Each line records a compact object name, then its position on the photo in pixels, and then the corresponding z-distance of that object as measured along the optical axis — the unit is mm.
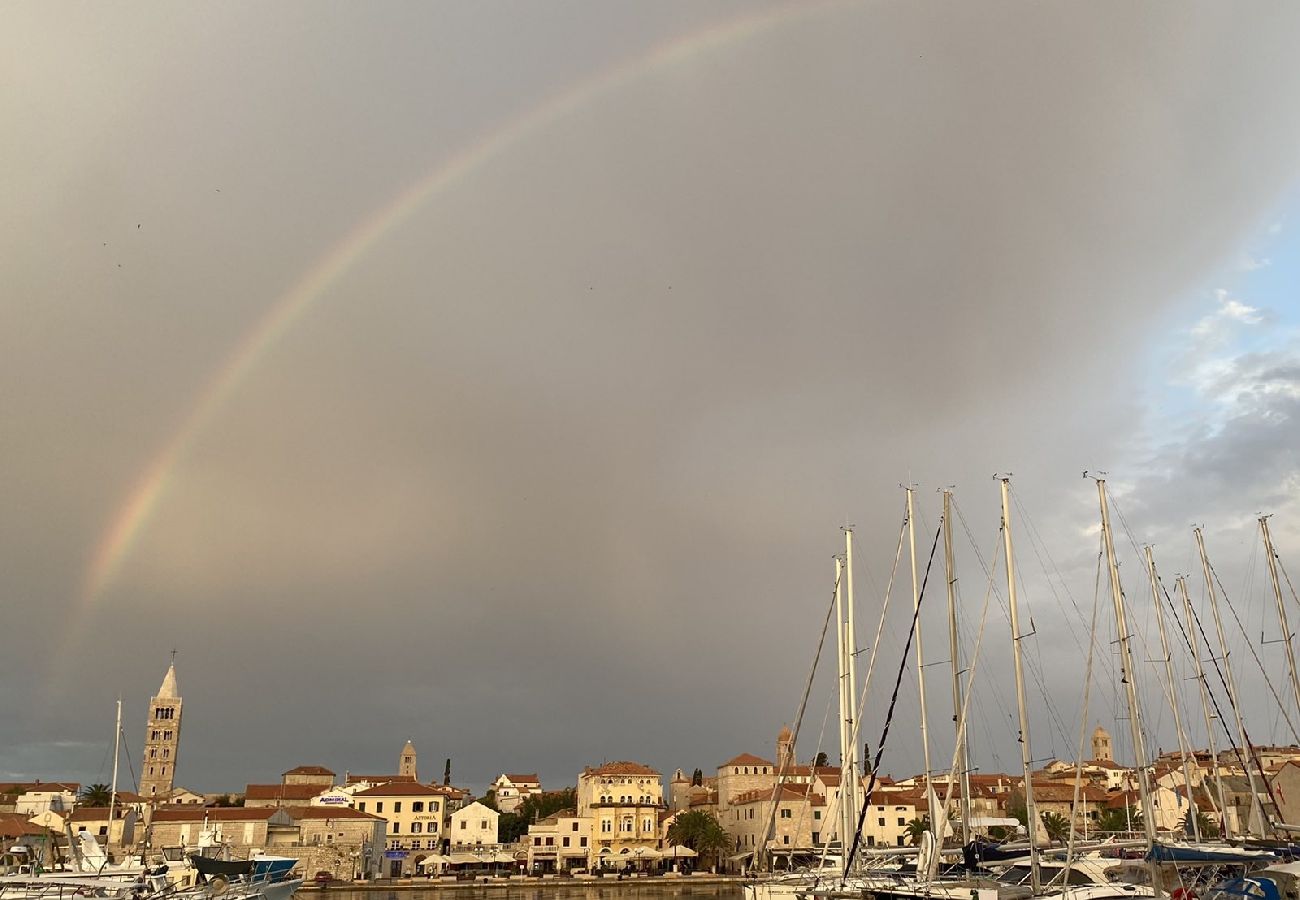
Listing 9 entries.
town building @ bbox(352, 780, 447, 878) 123438
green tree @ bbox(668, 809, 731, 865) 112562
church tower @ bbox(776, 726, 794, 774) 145262
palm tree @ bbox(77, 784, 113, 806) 140500
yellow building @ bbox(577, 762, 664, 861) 115562
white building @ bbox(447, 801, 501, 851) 122688
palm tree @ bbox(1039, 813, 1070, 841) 107169
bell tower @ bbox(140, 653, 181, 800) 191875
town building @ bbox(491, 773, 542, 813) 185000
